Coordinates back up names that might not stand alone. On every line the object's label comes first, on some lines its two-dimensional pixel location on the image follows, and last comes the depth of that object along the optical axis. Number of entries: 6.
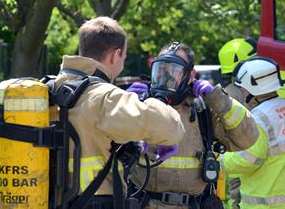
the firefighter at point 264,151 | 9.40
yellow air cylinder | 6.40
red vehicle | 12.28
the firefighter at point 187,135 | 8.06
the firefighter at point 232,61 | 11.88
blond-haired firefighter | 6.41
